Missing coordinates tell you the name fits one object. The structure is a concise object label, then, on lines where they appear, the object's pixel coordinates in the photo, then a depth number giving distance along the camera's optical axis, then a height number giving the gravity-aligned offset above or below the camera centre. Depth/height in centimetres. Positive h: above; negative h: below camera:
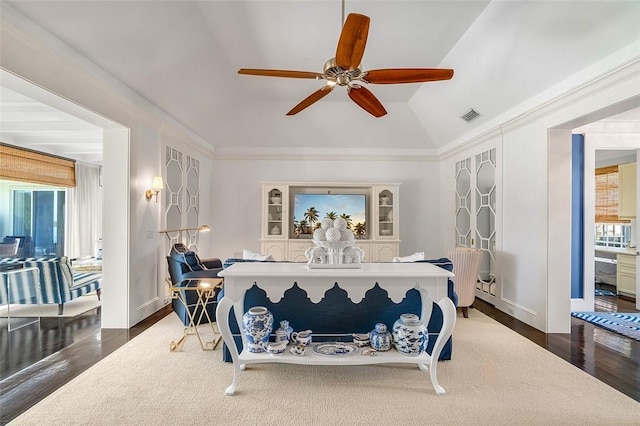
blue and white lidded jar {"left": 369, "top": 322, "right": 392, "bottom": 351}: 231 -91
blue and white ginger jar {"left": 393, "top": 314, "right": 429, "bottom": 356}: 227 -88
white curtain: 664 +0
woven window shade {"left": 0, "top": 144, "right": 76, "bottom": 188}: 498 +81
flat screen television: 598 +7
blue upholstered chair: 349 -68
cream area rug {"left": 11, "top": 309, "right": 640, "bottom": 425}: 195 -126
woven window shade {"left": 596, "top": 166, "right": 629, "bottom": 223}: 564 +41
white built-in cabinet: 587 -20
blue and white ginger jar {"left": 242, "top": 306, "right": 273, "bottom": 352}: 226 -83
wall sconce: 392 +35
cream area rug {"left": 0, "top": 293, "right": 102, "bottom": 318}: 399 -129
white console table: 221 -54
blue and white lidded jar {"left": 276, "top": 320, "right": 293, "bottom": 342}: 236 -89
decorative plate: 228 -99
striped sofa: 359 -87
